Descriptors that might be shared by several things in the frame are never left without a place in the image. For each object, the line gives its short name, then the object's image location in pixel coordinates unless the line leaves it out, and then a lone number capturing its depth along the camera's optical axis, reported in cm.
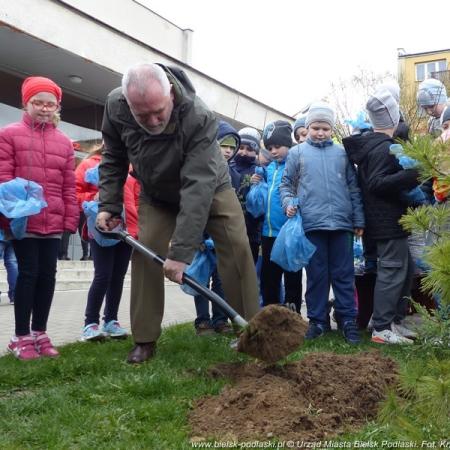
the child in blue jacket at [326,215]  463
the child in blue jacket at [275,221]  513
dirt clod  323
